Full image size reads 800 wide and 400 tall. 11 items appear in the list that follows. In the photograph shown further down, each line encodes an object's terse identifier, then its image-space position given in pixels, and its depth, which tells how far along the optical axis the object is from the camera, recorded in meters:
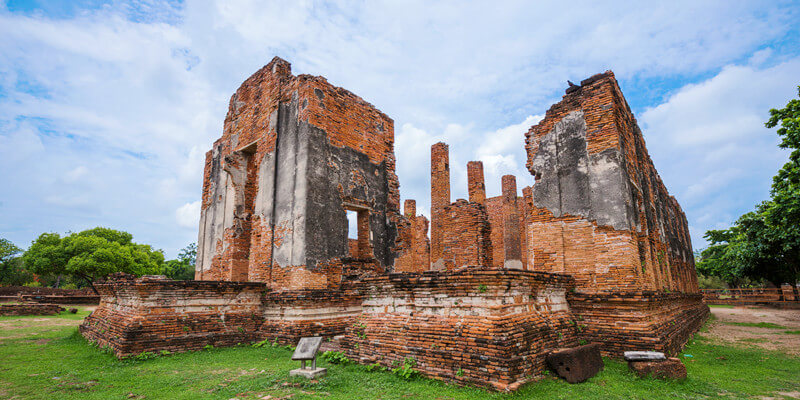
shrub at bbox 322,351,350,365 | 6.86
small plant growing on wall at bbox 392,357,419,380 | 5.79
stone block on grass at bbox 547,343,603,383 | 5.57
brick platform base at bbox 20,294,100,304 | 20.48
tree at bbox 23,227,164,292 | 26.56
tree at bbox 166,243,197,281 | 36.06
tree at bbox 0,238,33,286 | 35.91
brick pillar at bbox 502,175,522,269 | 20.86
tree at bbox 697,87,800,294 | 10.30
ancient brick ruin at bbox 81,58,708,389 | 5.89
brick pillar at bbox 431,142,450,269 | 17.53
